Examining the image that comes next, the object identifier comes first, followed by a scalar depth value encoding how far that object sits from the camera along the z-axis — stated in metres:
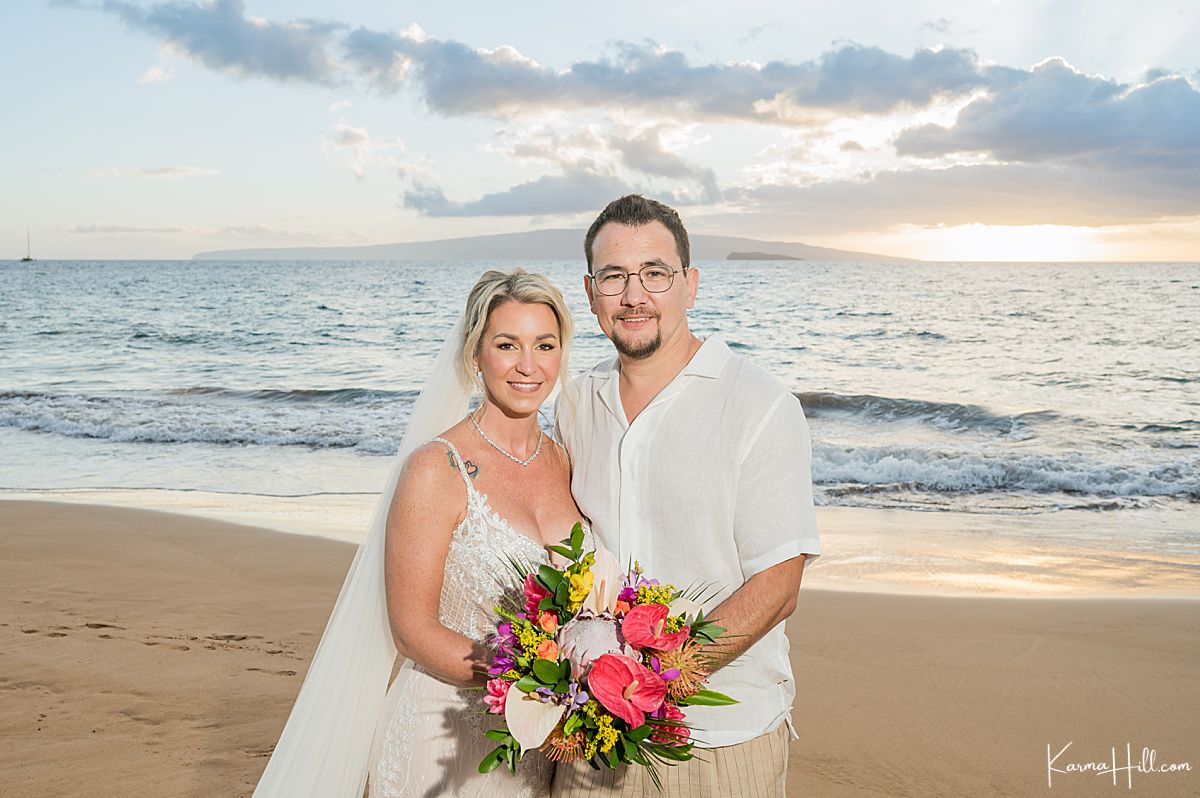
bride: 2.88
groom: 2.68
